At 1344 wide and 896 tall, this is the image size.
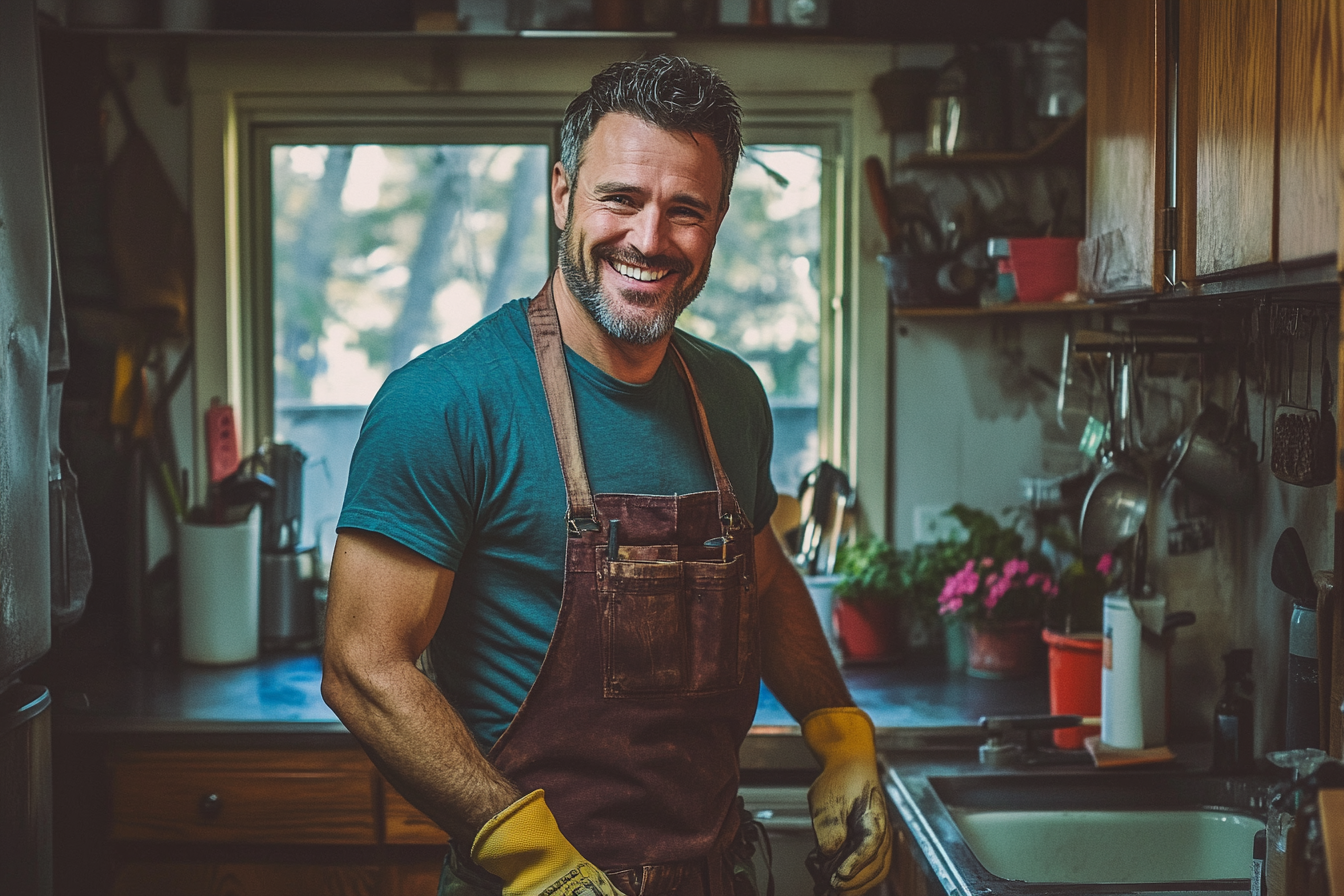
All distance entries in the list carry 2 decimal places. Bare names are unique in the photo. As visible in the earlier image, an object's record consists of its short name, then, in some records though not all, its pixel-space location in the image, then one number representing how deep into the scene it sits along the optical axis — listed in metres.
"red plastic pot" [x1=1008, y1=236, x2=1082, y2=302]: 2.32
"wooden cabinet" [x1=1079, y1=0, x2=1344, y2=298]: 1.09
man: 1.28
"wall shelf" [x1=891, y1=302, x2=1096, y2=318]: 2.19
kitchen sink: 1.84
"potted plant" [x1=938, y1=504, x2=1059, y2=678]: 2.49
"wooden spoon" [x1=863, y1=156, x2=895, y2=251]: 2.70
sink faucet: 2.04
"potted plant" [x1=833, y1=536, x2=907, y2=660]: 2.64
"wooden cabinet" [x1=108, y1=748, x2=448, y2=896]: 2.15
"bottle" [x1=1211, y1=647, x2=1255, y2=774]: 1.91
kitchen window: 2.84
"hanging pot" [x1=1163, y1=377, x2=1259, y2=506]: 1.89
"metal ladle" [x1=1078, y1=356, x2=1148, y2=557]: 2.04
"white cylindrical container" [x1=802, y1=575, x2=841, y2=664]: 2.68
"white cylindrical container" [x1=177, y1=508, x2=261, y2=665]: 2.62
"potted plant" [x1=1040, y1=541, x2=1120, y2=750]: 2.17
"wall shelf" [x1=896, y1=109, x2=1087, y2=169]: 2.43
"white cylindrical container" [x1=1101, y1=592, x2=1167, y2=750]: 2.00
